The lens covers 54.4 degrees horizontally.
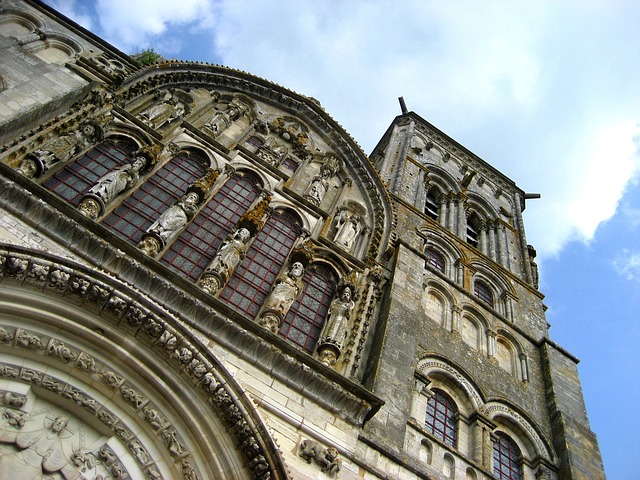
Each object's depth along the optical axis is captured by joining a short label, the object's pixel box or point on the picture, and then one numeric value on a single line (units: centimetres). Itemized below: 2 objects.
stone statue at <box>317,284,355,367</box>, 1064
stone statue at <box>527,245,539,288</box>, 2096
